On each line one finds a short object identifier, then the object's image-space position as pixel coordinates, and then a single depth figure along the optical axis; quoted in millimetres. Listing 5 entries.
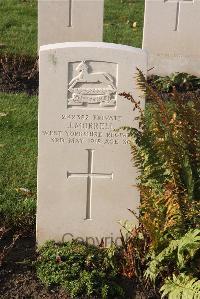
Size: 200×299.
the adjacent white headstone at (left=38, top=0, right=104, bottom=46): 7980
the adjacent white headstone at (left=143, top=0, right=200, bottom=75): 8078
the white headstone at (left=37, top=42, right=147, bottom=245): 4102
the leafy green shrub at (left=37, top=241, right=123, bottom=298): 4086
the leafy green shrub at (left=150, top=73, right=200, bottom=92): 8023
